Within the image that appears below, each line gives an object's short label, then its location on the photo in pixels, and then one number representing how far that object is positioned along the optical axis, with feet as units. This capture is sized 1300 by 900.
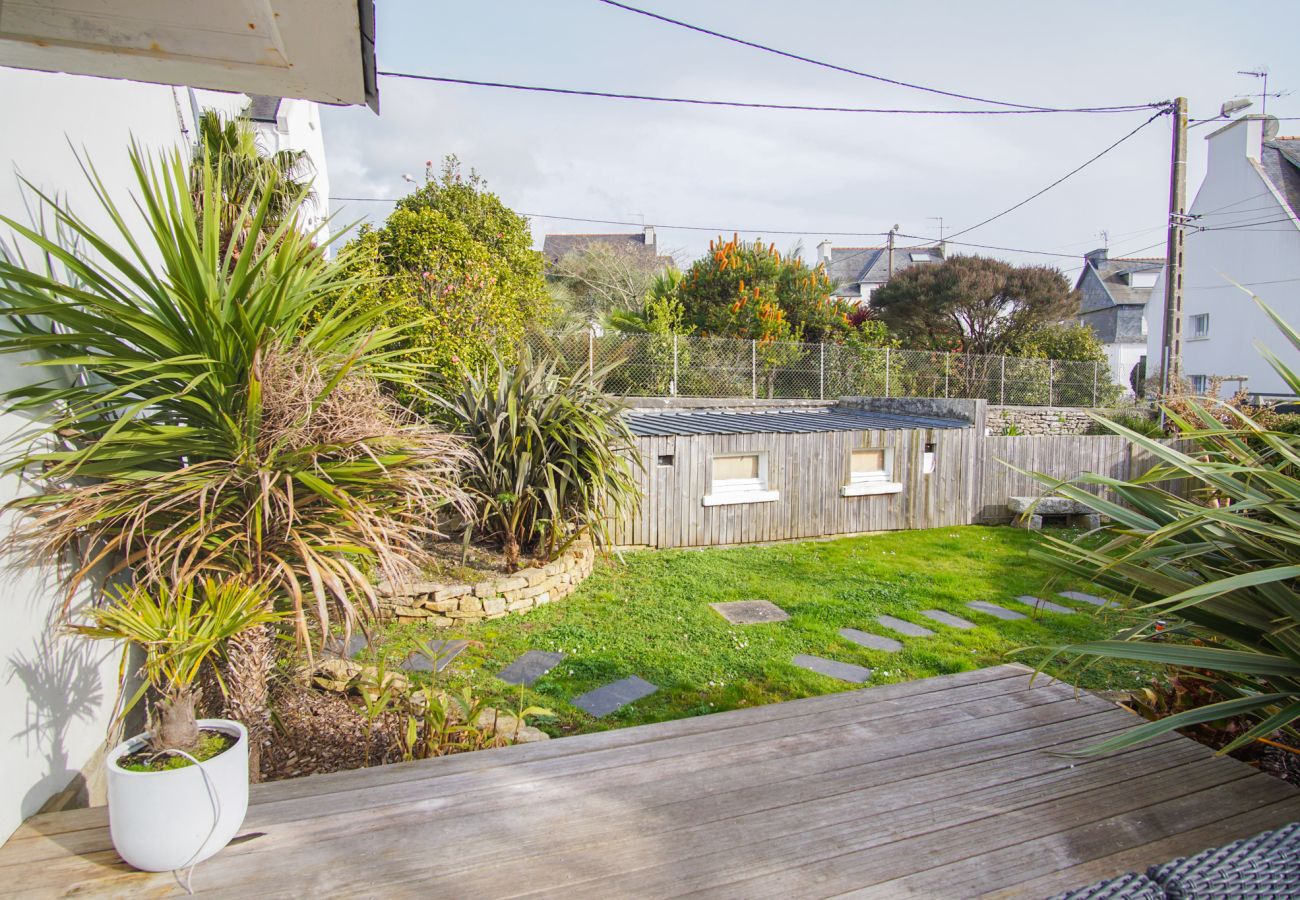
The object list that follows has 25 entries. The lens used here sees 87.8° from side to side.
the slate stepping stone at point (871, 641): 15.60
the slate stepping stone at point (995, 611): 18.48
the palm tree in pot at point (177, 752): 5.24
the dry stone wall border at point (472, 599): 16.33
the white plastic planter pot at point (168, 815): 5.23
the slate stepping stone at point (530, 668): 13.35
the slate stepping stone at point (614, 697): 12.12
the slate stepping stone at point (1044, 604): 19.61
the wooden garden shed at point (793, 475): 24.95
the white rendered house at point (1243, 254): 58.49
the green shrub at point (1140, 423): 38.86
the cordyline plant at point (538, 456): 18.25
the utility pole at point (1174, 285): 34.56
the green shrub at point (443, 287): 22.44
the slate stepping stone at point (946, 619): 17.60
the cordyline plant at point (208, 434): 6.88
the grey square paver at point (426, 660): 13.39
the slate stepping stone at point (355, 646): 13.19
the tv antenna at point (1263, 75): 54.80
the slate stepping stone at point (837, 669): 13.74
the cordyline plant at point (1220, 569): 5.90
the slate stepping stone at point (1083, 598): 20.63
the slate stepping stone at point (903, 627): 16.68
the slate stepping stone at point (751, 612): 17.34
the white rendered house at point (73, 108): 5.30
